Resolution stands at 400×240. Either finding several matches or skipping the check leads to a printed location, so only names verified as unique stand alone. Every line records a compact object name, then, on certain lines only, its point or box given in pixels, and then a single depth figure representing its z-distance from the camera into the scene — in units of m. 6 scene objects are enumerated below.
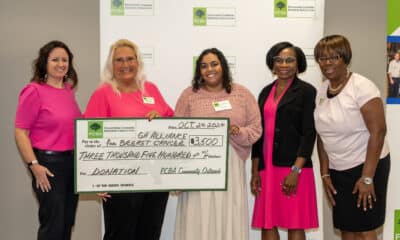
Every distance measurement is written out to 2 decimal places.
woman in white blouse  2.36
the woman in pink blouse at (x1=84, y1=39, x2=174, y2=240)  2.60
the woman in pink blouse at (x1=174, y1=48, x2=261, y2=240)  2.66
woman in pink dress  2.72
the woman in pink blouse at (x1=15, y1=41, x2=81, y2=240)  2.52
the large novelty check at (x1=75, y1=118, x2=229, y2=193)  2.55
